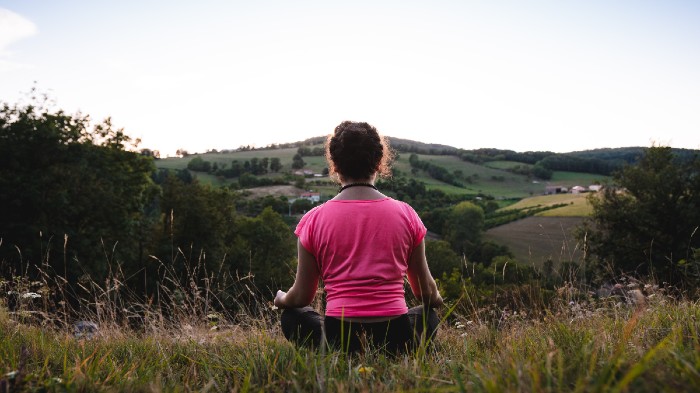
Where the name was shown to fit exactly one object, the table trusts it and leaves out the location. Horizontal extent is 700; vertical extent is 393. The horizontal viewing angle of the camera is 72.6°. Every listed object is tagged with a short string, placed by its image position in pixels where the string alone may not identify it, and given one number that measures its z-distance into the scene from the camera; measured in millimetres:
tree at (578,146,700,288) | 24202
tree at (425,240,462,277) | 40375
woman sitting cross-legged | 2820
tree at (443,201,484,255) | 63031
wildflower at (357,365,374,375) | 2078
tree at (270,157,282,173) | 101750
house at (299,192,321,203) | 73500
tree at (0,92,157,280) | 19156
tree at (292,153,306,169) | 105812
